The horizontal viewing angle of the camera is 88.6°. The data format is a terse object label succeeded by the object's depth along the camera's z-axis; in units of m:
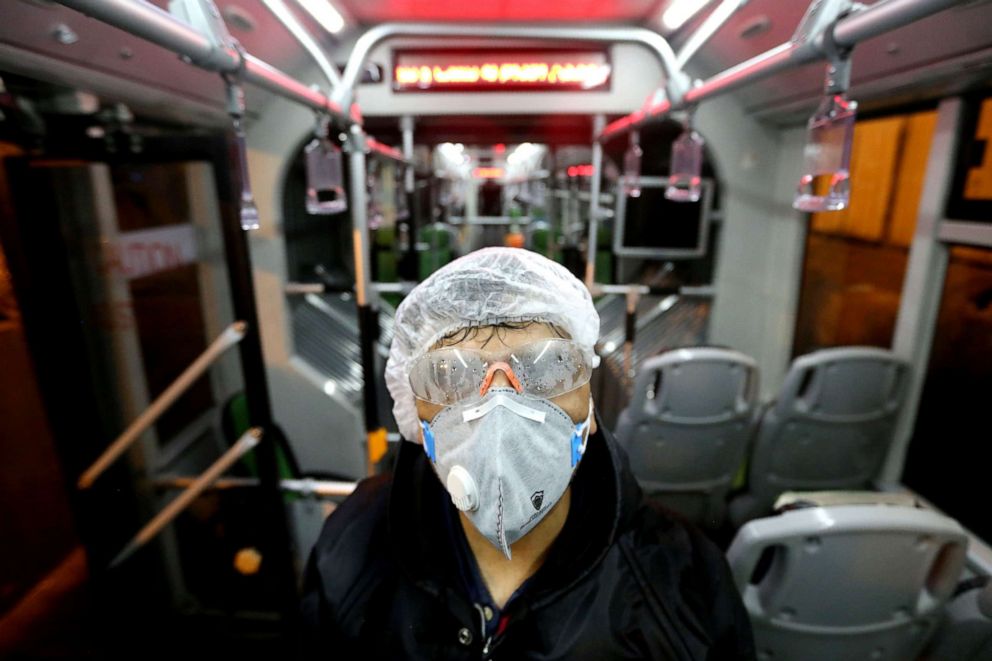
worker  1.00
